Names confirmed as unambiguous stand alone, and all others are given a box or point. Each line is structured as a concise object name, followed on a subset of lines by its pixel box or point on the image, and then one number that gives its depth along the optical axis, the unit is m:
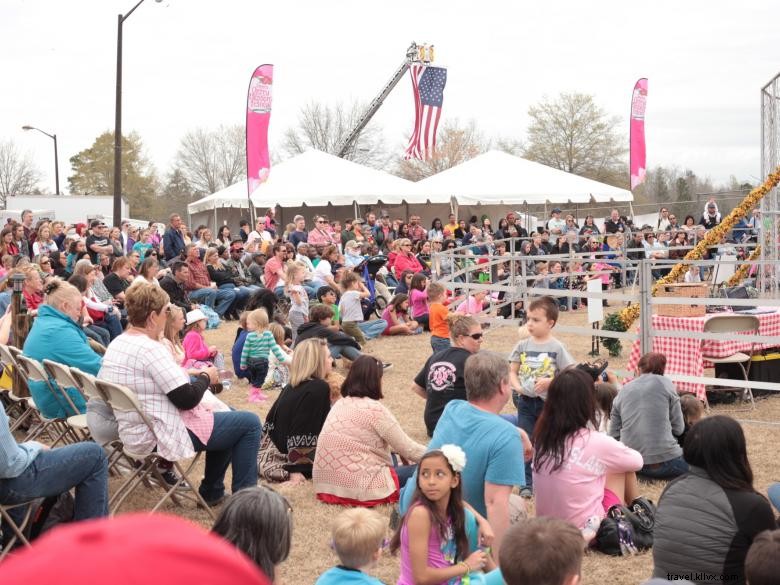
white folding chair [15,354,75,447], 6.59
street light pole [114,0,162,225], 21.67
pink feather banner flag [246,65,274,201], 20.66
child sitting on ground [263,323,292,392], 10.50
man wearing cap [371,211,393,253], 21.84
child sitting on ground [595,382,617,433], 7.14
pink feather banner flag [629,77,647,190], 28.45
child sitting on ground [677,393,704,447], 7.04
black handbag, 5.30
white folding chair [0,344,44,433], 7.46
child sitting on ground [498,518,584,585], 2.92
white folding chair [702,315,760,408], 9.48
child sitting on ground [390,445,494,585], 4.05
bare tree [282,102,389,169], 67.25
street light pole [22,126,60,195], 54.03
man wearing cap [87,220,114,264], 16.28
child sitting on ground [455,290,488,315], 12.95
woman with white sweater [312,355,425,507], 6.15
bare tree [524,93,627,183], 58.72
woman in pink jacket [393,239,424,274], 17.33
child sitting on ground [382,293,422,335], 14.61
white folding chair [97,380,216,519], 5.51
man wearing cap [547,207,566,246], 23.93
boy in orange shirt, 10.25
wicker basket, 9.97
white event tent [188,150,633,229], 25.58
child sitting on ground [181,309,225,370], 9.41
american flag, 28.82
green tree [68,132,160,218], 65.31
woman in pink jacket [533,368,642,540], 5.04
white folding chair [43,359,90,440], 6.26
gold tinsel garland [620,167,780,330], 13.30
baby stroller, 15.87
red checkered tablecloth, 9.20
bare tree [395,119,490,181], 66.50
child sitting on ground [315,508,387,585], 3.58
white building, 36.50
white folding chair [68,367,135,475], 5.86
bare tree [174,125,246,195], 70.75
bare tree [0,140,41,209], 68.06
